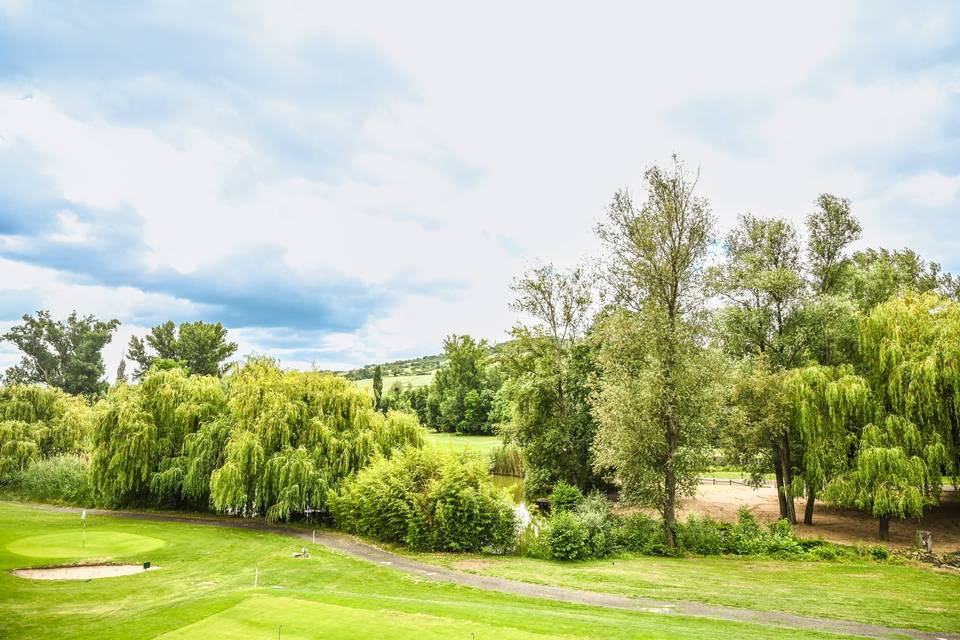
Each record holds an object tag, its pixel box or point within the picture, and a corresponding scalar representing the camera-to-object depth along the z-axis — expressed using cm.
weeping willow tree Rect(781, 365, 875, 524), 2159
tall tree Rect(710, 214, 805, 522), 2558
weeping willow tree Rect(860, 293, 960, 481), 2003
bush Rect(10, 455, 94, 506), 2823
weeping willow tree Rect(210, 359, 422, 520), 2286
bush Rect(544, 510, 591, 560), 1902
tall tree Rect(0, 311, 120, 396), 5913
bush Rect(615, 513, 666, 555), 2034
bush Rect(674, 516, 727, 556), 2059
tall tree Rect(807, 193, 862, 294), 2694
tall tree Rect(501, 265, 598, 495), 2980
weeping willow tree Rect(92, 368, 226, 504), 2533
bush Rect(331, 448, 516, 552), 1997
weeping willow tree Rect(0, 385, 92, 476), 3091
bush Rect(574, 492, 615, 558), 1939
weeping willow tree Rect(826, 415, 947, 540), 1938
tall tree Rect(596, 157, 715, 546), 2064
